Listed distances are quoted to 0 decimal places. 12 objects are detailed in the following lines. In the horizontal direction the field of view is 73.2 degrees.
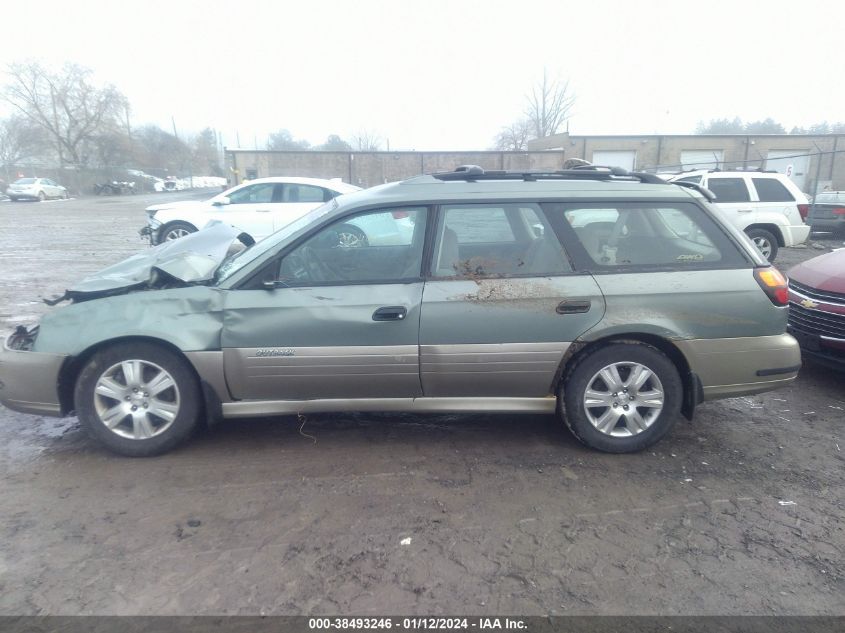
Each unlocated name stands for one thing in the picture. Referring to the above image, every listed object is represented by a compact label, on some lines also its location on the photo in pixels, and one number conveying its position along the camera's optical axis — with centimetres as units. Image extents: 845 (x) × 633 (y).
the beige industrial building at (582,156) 3341
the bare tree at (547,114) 6022
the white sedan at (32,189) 3591
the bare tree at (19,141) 4888
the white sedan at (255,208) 1095
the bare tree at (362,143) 6938
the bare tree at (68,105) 4916
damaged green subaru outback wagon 344
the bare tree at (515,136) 6191
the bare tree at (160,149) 5925
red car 449
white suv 1084
